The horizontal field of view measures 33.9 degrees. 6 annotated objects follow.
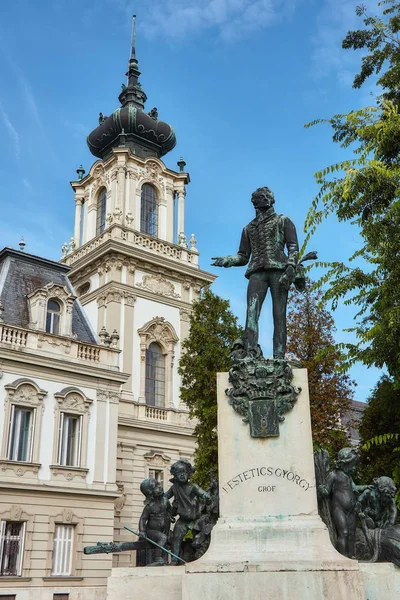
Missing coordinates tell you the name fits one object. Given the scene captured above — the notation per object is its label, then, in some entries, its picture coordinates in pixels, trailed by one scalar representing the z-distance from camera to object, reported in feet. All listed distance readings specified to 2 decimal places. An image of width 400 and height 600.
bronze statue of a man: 26.63
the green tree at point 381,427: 53.01
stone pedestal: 20.36
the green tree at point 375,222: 40.40
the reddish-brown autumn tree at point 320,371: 63.00
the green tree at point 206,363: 62.44
